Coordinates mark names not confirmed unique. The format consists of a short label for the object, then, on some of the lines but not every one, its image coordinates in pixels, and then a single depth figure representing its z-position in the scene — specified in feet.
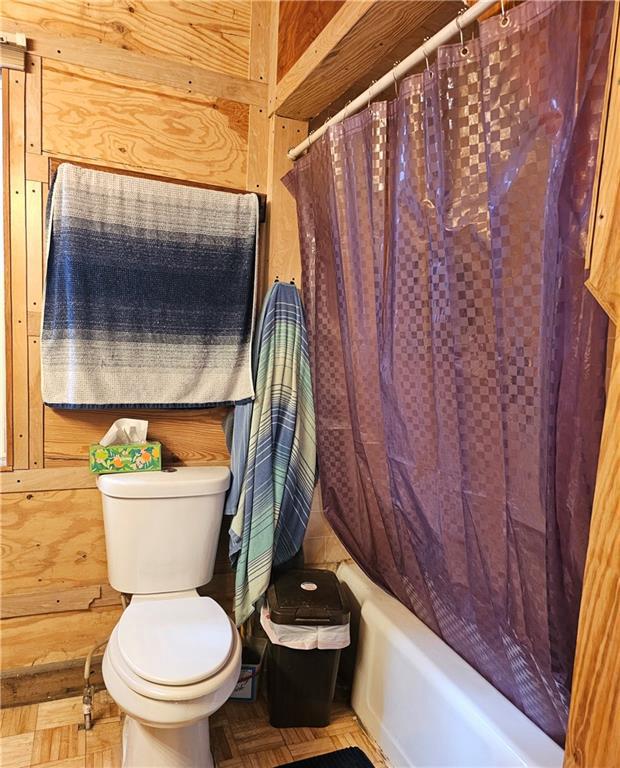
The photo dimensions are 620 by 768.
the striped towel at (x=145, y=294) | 5.37
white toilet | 4.23
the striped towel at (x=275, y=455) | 5.83
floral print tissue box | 5.52
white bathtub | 3.82
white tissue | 5.77
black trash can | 5.40
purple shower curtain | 2.76
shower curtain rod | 3.36
